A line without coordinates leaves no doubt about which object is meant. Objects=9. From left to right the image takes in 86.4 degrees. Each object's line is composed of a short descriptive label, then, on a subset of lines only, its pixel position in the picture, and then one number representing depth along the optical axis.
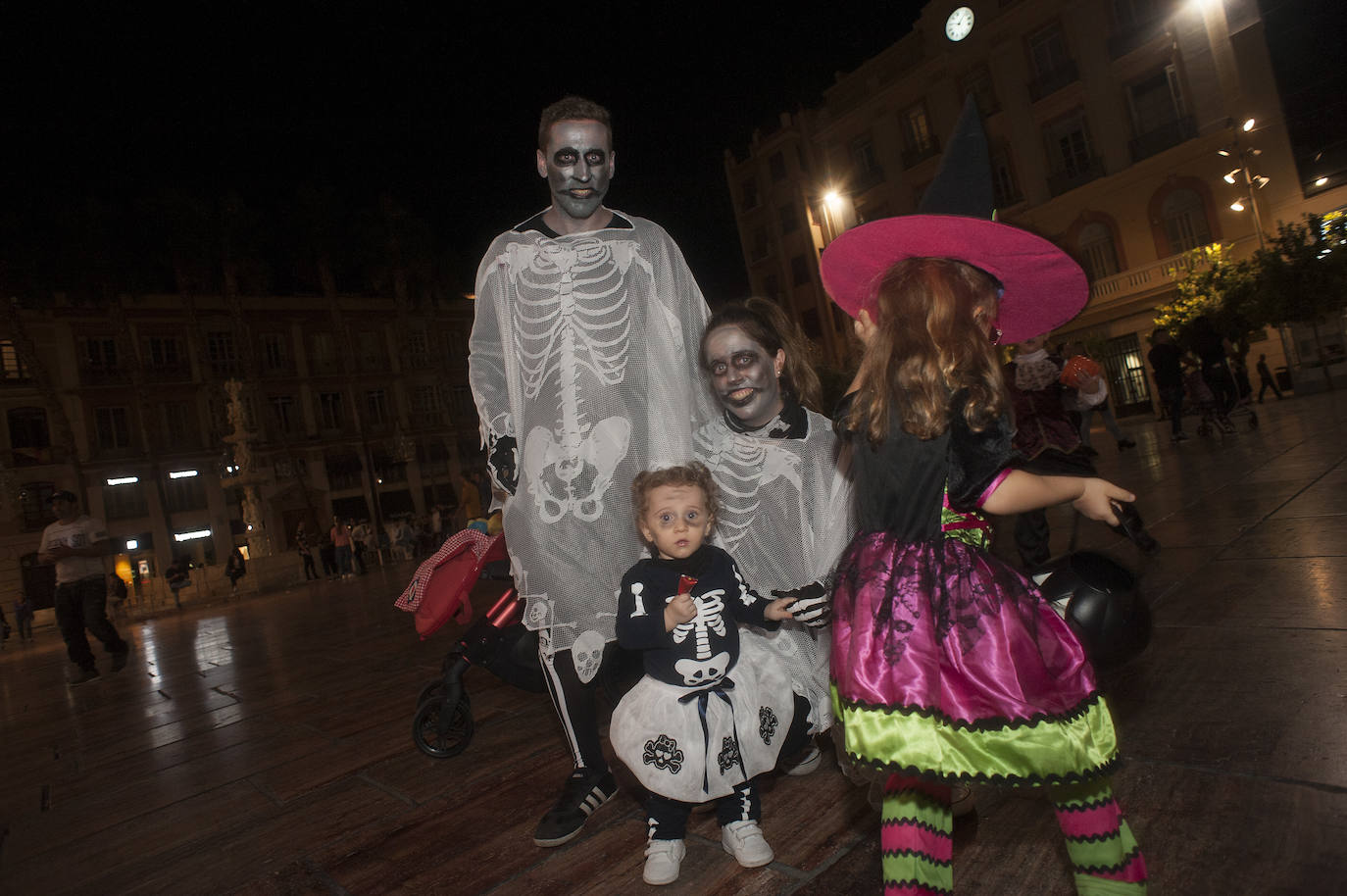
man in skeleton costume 2.10
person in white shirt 6.76
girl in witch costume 1.36
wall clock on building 24.17
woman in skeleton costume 2.21
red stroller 2.73
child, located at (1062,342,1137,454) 4.32
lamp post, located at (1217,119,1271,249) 18.92
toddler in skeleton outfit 1.83
